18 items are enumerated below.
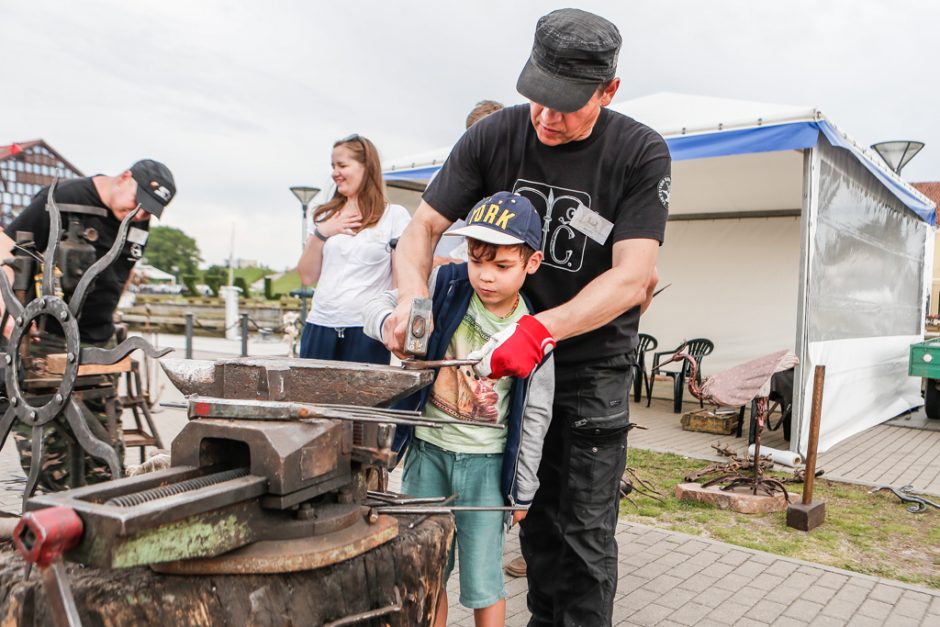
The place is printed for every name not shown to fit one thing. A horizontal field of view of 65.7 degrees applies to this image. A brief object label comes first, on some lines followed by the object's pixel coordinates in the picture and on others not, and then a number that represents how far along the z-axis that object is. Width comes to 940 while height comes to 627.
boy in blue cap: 2.04
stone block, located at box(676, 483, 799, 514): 4.77
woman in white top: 3.33
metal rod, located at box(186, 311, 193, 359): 10.60
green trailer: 8.44
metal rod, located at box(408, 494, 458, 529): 1.47
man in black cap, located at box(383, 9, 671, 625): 1.92
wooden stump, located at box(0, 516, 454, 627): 1.12
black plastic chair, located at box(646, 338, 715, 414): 9.08
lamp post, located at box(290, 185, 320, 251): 13.94
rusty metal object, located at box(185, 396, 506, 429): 1.21
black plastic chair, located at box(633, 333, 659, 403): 9.98
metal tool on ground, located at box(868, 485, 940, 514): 4.99
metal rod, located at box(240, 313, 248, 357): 10.58
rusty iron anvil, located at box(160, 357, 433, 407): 1.38
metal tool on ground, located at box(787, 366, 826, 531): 4.18
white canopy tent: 5.88
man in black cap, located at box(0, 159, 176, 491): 2.91
